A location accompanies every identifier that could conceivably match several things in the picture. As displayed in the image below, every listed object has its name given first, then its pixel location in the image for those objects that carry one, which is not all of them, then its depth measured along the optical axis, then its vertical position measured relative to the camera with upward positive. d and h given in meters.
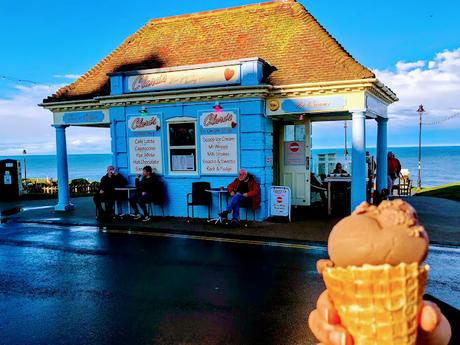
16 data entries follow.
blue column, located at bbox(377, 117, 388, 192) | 14.94 -0.14
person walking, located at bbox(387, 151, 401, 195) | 15.91 -0.73
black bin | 20.16 -1.12
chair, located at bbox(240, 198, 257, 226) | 11.61 -1.54
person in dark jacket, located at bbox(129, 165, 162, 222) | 12.65 -1.15
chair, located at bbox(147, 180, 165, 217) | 12.86 -1.41
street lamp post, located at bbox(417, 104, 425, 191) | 29.05 +2.72
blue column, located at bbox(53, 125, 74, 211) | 15.28 -0.51
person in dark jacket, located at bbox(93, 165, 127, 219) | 13.20 -1.19
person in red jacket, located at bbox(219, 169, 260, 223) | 11.46 -1.13
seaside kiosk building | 11.50 +1.61
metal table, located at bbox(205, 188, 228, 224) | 11.91 -1.26
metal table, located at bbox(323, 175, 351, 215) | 12.98 -0.97
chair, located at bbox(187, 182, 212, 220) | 12.22 -1.24
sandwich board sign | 11.74 -1.42
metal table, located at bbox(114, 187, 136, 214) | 13.05 -1.09
